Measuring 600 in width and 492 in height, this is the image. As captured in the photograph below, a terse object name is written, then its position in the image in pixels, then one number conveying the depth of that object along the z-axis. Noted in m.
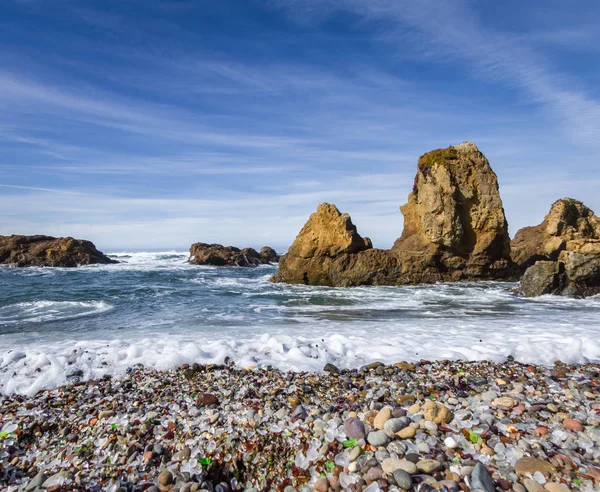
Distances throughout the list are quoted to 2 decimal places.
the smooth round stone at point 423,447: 3.43
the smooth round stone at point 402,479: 3.00
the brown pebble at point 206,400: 4.49
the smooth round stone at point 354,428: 3.71
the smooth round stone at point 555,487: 2.87
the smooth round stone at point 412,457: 3.30
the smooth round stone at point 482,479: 2.93
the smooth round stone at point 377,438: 3.57
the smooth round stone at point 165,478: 3.28
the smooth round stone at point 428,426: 3.74
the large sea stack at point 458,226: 21.73
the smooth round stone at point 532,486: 2.90
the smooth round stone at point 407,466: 3.14
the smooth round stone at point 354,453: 3.40
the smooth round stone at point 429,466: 3.15
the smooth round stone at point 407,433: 3.65
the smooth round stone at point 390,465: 3.21
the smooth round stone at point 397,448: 3.44
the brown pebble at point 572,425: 3.65
